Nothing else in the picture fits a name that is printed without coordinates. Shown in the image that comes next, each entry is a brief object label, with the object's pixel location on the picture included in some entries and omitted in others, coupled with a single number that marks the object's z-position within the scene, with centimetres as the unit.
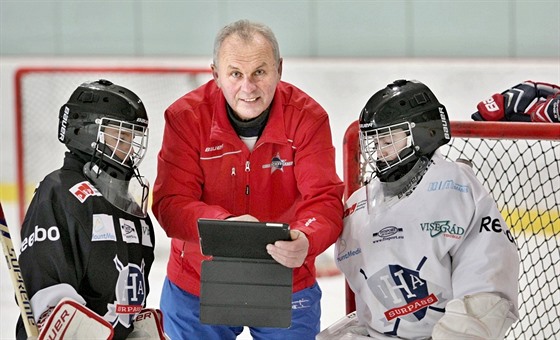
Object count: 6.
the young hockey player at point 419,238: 448
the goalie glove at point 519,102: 553
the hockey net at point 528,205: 546
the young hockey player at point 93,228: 430
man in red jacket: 489
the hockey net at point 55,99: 1030
